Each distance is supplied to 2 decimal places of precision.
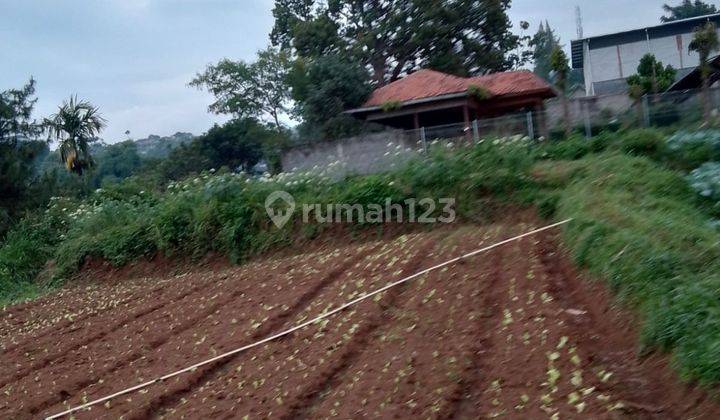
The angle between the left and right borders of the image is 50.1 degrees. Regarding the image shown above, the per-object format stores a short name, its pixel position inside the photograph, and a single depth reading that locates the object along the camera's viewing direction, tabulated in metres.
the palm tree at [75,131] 24.41
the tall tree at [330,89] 25.44
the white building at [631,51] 38.69
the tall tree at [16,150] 21.91
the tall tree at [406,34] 29.61
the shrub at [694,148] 12.48
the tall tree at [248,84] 34.62
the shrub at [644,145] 13.27
